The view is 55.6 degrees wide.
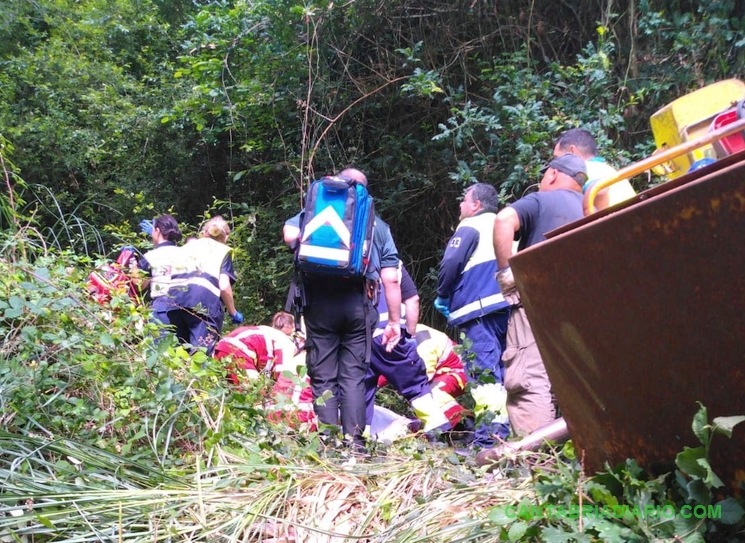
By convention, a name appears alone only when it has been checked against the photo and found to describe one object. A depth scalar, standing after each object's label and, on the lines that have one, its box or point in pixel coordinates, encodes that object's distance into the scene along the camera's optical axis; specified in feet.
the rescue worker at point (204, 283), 17.66
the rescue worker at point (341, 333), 13.88
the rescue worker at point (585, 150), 13.51
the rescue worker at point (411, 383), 15.39
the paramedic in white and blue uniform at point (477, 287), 15.40
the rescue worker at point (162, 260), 16.22
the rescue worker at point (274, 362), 10.55
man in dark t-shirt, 12.34
